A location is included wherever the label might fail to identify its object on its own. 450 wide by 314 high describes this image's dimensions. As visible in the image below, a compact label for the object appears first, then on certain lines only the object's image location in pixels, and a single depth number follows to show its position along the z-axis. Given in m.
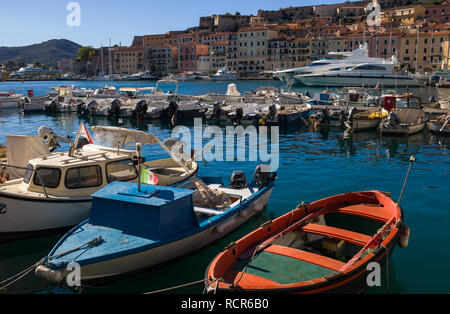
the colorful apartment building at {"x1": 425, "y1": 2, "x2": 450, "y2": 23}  134.12
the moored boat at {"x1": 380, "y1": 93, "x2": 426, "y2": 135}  27.14
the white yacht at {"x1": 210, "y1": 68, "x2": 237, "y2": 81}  120.00
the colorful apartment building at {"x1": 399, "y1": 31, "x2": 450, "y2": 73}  96.50
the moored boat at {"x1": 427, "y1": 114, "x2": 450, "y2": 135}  26.94
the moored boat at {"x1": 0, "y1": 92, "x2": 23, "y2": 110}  51.34
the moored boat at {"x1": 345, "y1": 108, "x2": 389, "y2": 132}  29.30
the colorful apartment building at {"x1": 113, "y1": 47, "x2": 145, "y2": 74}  159.12
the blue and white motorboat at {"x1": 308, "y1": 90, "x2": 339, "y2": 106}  41.62
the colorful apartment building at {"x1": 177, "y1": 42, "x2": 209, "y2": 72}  146.62
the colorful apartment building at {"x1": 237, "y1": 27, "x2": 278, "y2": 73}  128.88
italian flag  9.52
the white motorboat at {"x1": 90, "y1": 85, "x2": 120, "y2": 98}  54.41
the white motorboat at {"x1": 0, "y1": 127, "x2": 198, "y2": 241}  10.01
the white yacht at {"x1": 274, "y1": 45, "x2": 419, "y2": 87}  75.06
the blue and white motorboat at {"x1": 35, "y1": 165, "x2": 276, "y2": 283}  7.95
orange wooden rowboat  6.83
